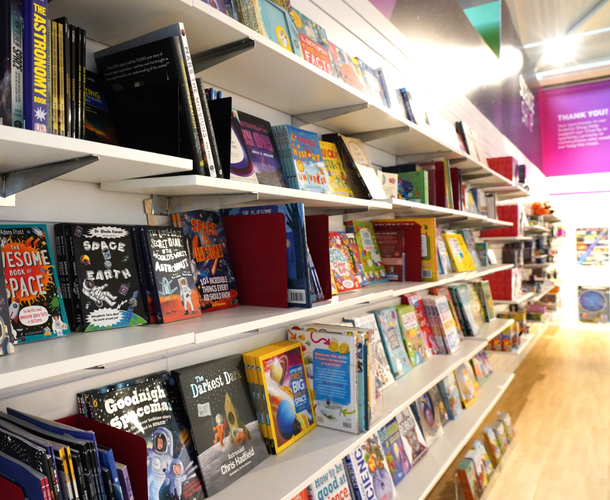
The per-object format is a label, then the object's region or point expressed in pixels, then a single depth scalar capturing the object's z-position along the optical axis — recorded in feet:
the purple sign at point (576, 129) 25.39
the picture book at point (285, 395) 4.76
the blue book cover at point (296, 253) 4.39
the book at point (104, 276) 3.35
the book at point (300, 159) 5.22
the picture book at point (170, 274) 3.76
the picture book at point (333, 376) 5.13
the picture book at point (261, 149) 4.79
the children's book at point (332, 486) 5.41
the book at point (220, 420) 4.04
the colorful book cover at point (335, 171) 5.98
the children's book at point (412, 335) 8.09
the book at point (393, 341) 7.38
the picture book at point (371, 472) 5.94
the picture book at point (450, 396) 9.02
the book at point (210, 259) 4.39
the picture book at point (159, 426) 3.62
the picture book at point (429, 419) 8.09
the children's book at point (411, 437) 7.32
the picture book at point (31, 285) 2.99
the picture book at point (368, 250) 7.19
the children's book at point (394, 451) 6.75
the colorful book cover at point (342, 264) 6.14
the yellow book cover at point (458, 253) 9.96
